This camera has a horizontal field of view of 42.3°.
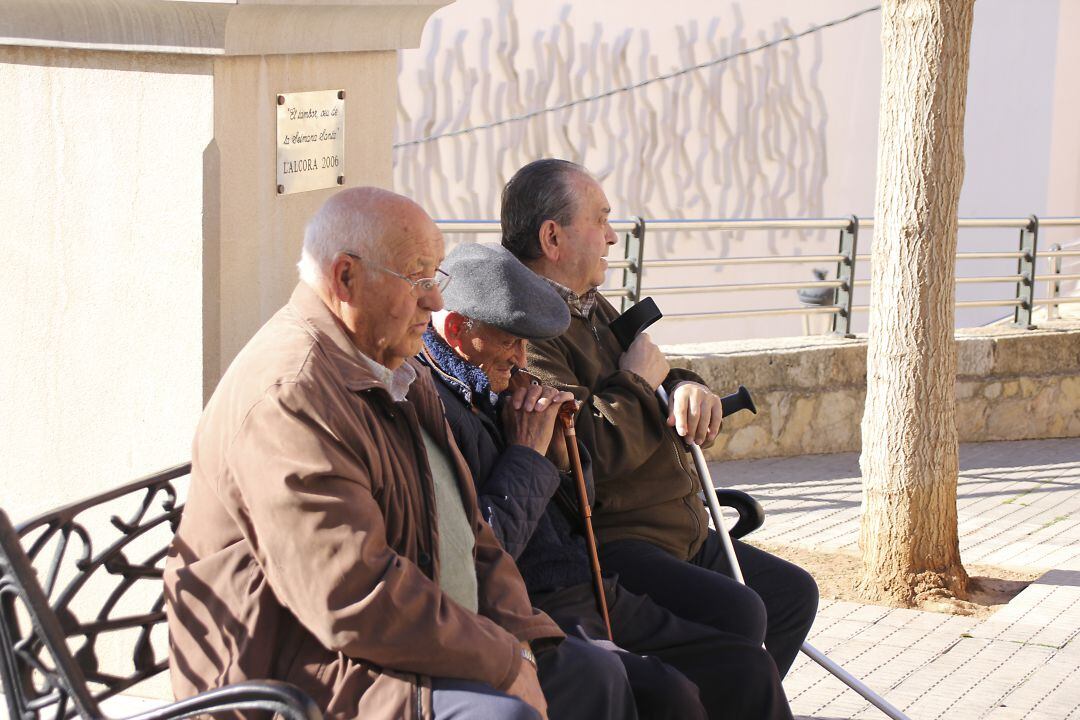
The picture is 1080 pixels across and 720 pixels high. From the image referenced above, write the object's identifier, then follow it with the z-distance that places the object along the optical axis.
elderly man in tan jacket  2.31
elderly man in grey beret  3.00
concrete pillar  3.30
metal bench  2.25
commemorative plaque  3.54
